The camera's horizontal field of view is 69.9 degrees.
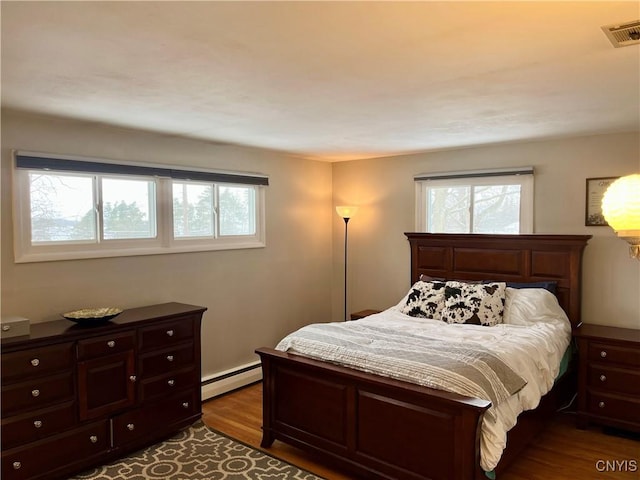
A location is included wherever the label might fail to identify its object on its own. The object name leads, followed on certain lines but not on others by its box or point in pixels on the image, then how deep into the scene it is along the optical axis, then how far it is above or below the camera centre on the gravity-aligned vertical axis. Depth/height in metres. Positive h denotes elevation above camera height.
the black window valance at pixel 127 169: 3.07 +0.44
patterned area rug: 2.88 -1.58
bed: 2.42 -1.16
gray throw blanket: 2.53 -0.83
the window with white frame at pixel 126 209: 3.13 +0.13
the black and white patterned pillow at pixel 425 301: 3.97 -0.69
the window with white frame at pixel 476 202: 4.22 +0.20
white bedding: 2.46 -0.83
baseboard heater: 4.16 -1.47
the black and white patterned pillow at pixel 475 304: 3.73 -0.68
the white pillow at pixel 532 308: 3.69 -0.71
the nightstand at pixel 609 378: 3.29 -1.16
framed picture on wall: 3.80 +0.18
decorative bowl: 3.00 -0.61
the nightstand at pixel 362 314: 4.74 -0.96
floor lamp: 5.01 +0.14
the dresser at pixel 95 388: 2.64 -1.07
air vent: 1.68 +0.71
